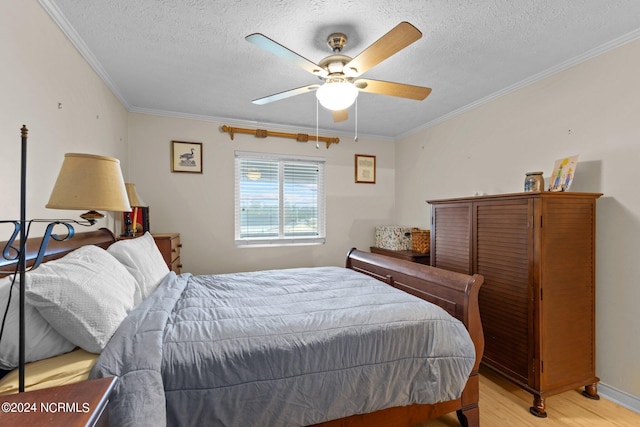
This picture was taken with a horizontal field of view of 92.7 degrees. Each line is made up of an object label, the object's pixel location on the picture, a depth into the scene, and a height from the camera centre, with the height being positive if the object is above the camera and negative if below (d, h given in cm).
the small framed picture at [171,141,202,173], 354 +65
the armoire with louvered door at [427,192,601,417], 203 -53
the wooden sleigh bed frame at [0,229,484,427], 153 -55
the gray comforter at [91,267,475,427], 120 -65
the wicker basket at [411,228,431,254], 362 -32
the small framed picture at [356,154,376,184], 441 +65
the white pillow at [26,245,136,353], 111 -35
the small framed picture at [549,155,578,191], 222 +31
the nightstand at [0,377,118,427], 73 -50
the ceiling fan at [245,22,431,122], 155 +89
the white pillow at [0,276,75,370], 104 -46
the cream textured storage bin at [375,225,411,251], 393 -32
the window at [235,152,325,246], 390 +17
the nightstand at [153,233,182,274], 284 -35
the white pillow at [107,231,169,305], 185 -33
